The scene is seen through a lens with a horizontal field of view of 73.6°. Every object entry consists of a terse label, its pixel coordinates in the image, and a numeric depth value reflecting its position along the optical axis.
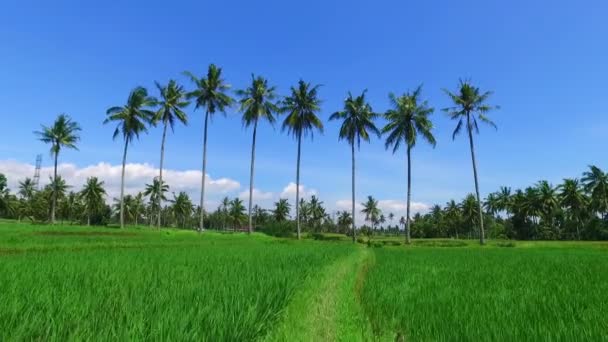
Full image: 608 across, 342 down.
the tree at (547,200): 71.56
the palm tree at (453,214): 95.78
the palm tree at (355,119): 45.41
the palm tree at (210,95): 44.00
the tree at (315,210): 109.00
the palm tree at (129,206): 97.27
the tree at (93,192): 77.19
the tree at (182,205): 101.56
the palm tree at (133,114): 45.00
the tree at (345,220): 121.88
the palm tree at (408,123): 42.59
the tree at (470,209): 87.12
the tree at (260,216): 125.75
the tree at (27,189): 100.21
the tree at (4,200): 74.18
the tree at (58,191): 82.38
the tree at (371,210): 109.38
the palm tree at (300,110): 44.97
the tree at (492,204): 89.54
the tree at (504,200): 86.06
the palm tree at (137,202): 102.29
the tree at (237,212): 108.38
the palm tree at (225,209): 120.22
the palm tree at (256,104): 44.16
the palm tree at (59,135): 51.31
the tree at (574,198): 66.56
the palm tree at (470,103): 40.44
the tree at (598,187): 61.41
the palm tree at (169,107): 45.69
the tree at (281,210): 106.25
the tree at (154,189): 84.06
